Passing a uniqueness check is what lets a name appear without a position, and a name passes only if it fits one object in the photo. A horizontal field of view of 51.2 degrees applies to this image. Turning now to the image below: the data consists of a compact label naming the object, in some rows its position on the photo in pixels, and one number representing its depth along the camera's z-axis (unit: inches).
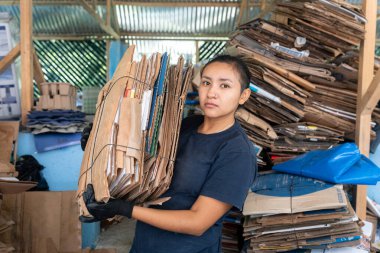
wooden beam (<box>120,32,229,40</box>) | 351.9
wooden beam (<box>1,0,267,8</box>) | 307.9
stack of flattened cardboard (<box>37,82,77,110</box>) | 164.1
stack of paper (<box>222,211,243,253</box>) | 135.0
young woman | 57.5
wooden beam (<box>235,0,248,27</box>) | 296.6
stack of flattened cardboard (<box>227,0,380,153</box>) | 133.1
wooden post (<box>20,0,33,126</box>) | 159.0
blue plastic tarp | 102.3
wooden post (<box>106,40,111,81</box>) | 346.0
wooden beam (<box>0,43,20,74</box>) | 159.9
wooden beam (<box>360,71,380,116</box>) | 121.1
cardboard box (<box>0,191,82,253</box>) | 127.1
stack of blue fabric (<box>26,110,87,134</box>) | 152.2
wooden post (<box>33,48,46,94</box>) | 171.6
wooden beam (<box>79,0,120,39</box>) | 240.4
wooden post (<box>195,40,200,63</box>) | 358.4
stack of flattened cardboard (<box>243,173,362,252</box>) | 104.0
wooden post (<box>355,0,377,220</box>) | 128.1
